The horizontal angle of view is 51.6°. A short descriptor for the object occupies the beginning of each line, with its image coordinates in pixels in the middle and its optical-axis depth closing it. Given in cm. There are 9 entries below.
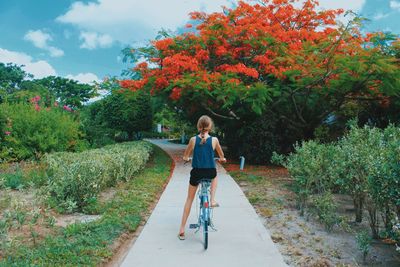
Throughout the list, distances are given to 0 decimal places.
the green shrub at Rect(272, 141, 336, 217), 793
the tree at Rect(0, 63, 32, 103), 4512
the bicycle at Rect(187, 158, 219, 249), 568
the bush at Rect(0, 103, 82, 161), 1545
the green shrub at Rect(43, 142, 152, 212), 788
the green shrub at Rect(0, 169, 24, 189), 992
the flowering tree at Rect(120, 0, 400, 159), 1312
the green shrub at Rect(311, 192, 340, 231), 682
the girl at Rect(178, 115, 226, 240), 595
